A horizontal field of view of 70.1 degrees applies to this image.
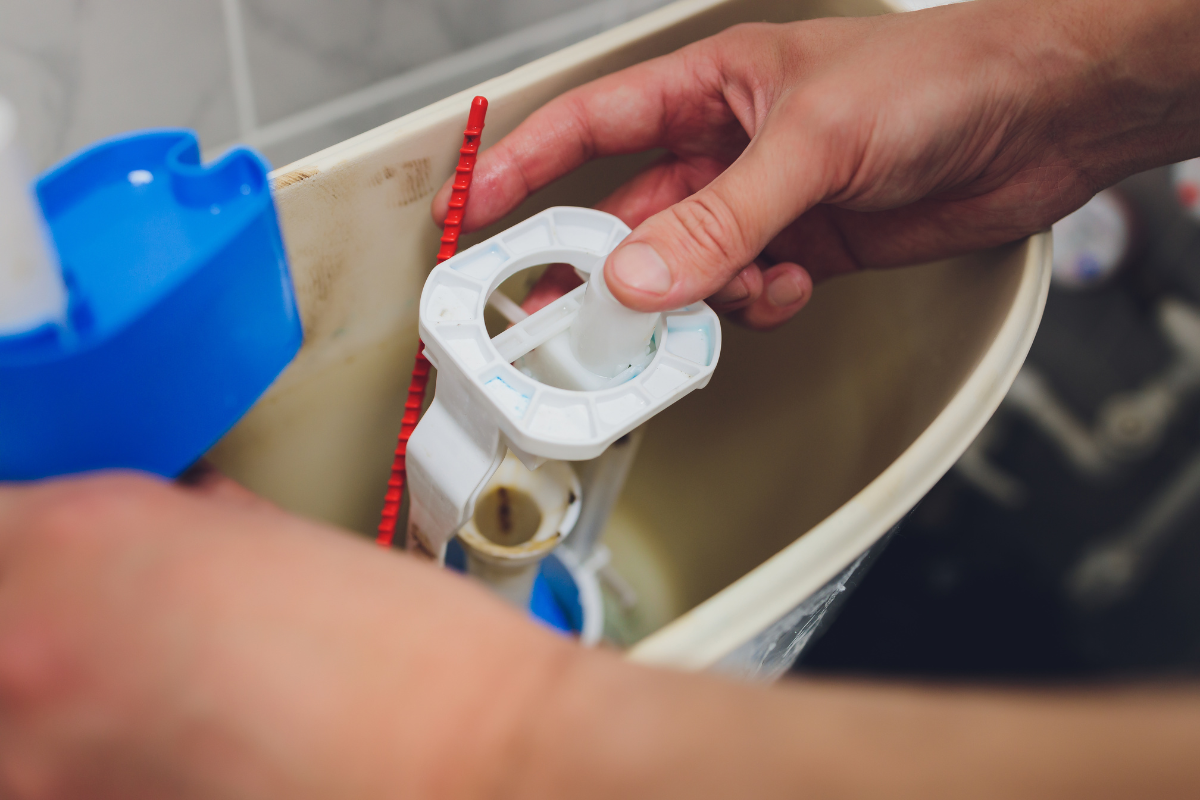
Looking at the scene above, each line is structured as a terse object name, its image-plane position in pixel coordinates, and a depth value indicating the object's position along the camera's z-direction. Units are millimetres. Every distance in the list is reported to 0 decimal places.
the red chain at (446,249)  383
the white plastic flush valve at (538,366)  323
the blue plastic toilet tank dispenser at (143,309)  249
